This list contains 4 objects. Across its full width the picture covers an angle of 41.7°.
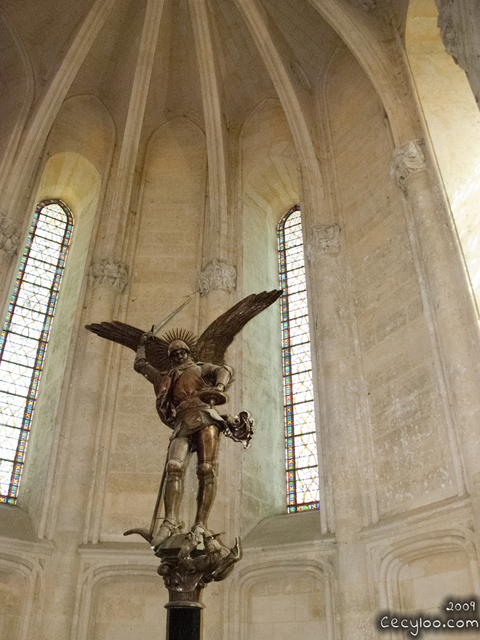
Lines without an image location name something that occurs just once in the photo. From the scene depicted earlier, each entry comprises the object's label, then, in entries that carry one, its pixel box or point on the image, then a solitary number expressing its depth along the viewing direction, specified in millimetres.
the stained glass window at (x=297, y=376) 10922
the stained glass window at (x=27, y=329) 11211
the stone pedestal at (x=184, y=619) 4895
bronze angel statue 5496
